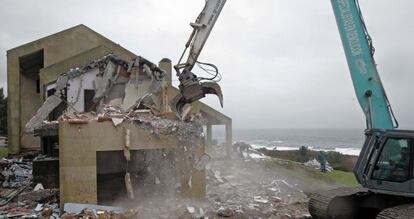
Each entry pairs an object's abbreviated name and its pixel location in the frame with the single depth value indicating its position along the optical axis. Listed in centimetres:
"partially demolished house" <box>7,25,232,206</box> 966
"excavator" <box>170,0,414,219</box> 670
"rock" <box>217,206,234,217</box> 970
